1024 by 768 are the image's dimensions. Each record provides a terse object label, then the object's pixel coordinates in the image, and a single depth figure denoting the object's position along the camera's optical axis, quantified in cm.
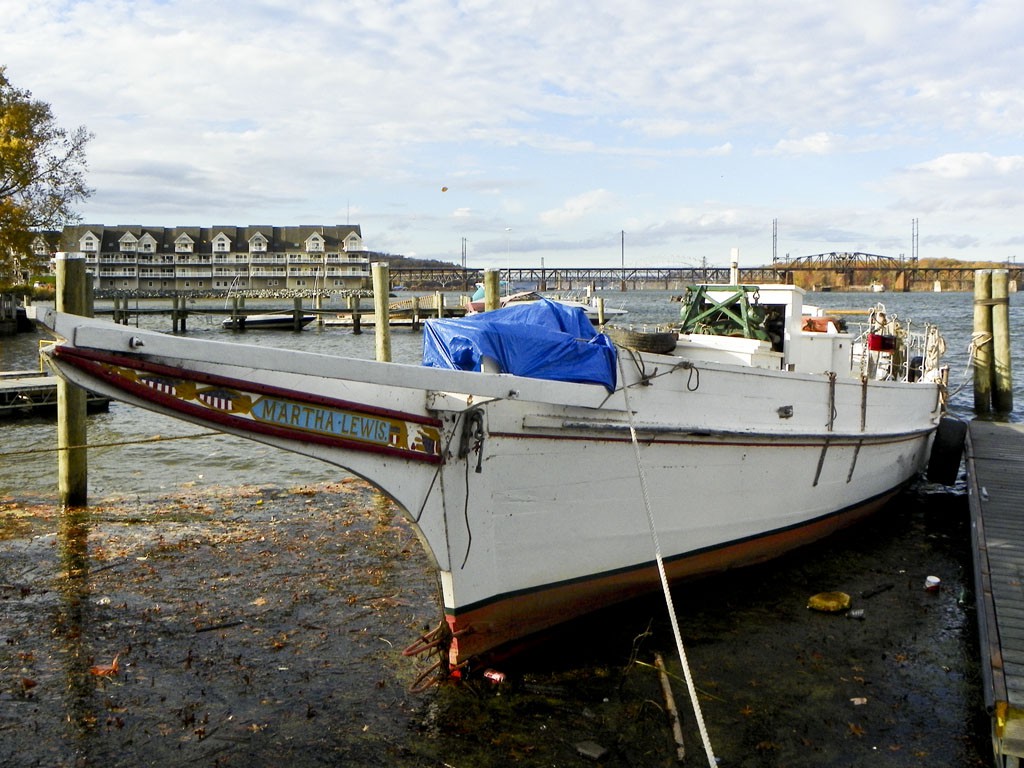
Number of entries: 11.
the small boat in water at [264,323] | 5088
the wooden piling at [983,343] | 1900
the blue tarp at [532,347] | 625
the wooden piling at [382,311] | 1137
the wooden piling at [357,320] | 4956
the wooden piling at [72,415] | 974
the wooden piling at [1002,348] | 1839
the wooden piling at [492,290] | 1123
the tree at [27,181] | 3581
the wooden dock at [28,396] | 1794
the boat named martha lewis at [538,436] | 494
